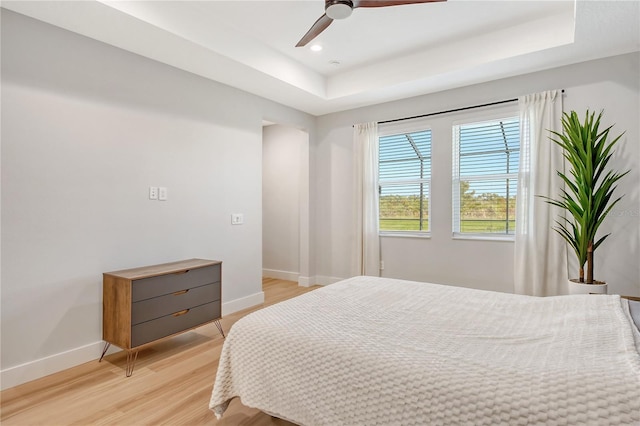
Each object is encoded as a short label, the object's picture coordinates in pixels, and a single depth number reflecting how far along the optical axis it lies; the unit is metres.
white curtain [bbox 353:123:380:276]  4.51
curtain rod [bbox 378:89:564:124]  3.64
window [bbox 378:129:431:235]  4.29
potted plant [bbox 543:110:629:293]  2.79
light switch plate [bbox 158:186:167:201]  3.12
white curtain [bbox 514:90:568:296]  3.35
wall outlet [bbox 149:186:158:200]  3.06
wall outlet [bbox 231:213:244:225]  3.86
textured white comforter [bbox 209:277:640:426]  1.06
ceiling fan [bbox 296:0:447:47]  2.12
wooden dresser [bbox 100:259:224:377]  2.49
